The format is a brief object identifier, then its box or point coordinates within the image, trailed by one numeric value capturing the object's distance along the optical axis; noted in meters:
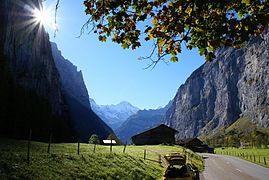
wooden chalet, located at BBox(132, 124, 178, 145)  61.90
